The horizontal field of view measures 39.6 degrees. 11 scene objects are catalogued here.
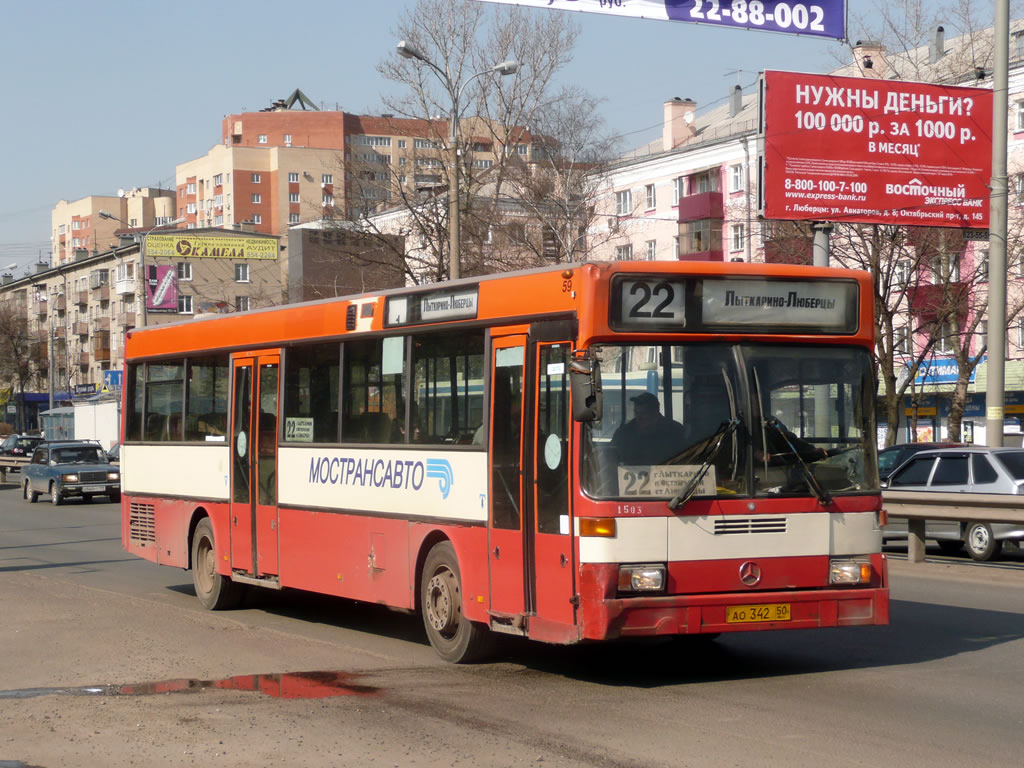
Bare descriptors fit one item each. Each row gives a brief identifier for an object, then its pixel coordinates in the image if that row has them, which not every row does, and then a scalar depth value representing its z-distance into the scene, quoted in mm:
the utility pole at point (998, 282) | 20609
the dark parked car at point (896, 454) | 23266
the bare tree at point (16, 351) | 101906
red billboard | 23156
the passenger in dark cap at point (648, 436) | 8891
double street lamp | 27703
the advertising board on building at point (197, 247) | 84188
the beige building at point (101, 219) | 149375
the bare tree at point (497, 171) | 46750
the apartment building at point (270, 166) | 126375
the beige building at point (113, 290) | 86625
